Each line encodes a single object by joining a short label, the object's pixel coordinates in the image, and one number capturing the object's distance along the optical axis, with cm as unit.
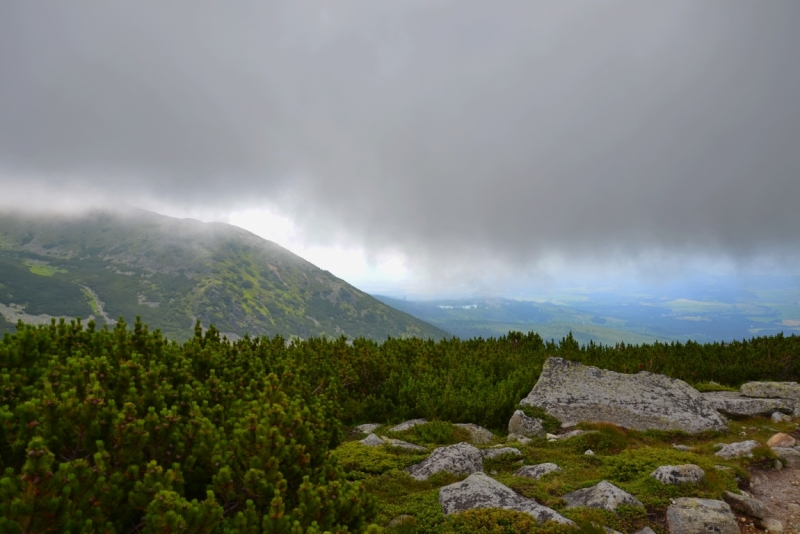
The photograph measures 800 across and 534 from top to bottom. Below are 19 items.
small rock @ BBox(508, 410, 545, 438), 1360
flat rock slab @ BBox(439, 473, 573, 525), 693
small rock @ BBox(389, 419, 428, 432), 1407
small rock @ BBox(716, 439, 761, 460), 1066
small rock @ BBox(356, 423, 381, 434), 1466
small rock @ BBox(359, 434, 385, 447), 1174
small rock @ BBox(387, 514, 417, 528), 670
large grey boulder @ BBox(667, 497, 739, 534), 682
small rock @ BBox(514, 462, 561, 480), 939
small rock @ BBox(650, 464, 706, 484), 827
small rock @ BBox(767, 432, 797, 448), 1158
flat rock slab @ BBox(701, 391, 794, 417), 1561
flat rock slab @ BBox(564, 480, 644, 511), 734
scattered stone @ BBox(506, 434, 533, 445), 1261
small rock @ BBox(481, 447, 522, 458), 1076
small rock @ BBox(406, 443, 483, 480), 926
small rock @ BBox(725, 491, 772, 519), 768
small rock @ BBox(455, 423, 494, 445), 1337
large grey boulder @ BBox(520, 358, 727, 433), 1413
